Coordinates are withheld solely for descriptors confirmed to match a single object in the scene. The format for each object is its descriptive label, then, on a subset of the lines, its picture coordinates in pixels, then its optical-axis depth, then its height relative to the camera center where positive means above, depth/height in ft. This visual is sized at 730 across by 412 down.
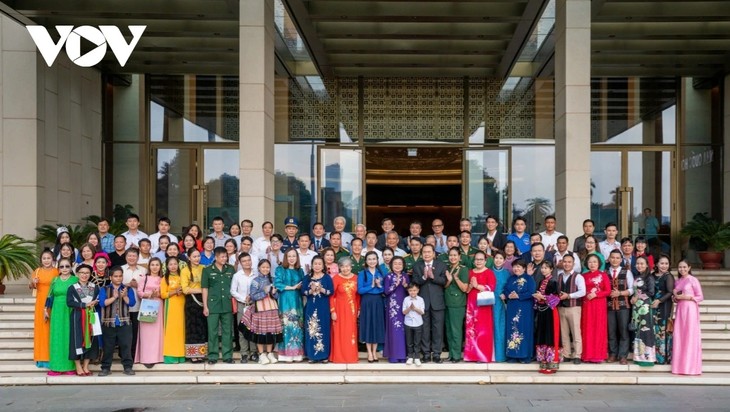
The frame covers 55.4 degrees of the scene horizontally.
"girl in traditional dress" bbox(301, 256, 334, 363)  30.01 -4.53
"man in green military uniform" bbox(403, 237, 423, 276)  31.17 -1.89
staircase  28.30 -6.67
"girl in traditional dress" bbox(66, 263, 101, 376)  28.30 -4.26
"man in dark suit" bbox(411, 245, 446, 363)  30.09 -3.85
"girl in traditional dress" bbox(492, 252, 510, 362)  30.04 -4.50
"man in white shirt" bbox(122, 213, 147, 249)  33.90 -0.99
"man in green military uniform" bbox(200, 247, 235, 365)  29.78 -3.86
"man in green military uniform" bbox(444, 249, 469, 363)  30.14 -3.96
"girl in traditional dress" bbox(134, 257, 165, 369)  29.60 -4.96
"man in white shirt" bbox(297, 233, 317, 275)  31.24 -1.82
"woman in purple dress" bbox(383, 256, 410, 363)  30.01 -4.28
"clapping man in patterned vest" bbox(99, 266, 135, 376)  28.94 -4.49
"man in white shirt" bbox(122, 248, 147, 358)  29.63 -2.73
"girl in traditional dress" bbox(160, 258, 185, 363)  29.81 -4.39
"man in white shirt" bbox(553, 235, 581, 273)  30.76 -1.81
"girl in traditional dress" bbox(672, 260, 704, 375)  28.66 -4.84
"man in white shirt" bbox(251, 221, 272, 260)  33.12 -1.42
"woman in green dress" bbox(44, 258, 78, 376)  28.60 -4.39
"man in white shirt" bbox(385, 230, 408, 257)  33.37 -1.37
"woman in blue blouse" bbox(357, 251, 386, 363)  30.14 -3.98
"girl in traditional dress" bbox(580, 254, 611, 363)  29.40 -4.34
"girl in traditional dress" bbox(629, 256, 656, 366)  28.84 -4.53
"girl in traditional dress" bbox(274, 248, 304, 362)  30.17 -4.24
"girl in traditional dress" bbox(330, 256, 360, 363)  30.07 -4.36
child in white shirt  29.81 -4.57
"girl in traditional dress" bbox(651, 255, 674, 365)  29.12 -4.10
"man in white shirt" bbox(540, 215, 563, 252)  34.06 -1.08
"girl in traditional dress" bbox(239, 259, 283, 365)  29.68 -4.38
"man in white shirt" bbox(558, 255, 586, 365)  29.35 -3.94
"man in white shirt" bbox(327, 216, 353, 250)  33.73 -0.60
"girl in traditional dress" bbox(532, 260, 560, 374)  28.73 -4.56
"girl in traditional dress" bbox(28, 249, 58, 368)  29.17 -3.78
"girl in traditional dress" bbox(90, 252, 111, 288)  29.32 -2.51
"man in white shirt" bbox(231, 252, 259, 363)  30.01 -3.21
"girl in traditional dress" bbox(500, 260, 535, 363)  29.48 -4.39
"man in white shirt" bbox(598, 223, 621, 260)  33.32 -1.51
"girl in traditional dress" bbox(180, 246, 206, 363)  29.94 -4.52
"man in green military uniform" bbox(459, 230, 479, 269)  31.71 -1.70
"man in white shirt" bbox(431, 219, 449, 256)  34.32 -1.21
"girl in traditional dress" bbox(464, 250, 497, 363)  30.01 -4.68
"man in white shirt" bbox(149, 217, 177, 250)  33.42 -0.91
